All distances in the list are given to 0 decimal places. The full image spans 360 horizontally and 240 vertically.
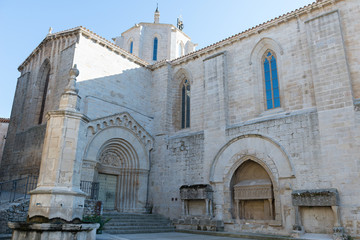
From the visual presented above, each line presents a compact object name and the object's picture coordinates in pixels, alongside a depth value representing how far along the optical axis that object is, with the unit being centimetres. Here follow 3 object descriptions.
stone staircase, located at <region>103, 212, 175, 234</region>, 999
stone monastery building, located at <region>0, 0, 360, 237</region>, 929
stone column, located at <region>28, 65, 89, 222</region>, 542
